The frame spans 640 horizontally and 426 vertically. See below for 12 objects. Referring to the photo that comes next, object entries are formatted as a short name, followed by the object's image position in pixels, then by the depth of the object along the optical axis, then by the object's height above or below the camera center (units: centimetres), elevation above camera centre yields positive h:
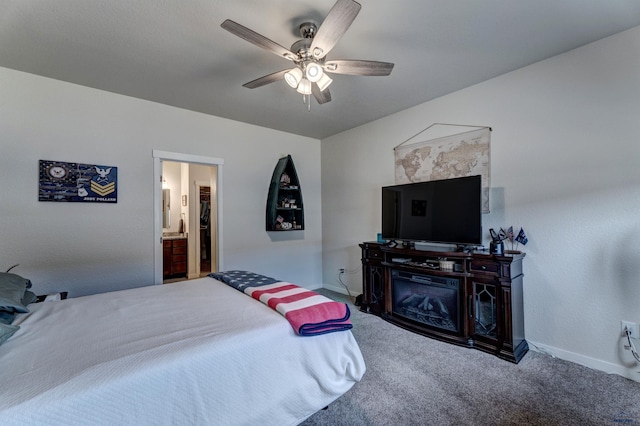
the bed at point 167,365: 96 -59
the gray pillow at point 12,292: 146 -42
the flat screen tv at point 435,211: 261 +3
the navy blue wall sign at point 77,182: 262 +36
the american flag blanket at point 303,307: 149 -53
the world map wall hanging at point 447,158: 284 +64
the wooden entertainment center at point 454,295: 238 -80
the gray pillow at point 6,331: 119 -50
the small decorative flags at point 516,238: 255 -23
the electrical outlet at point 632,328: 205 -85
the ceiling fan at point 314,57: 159 +108
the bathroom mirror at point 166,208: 579 +19
